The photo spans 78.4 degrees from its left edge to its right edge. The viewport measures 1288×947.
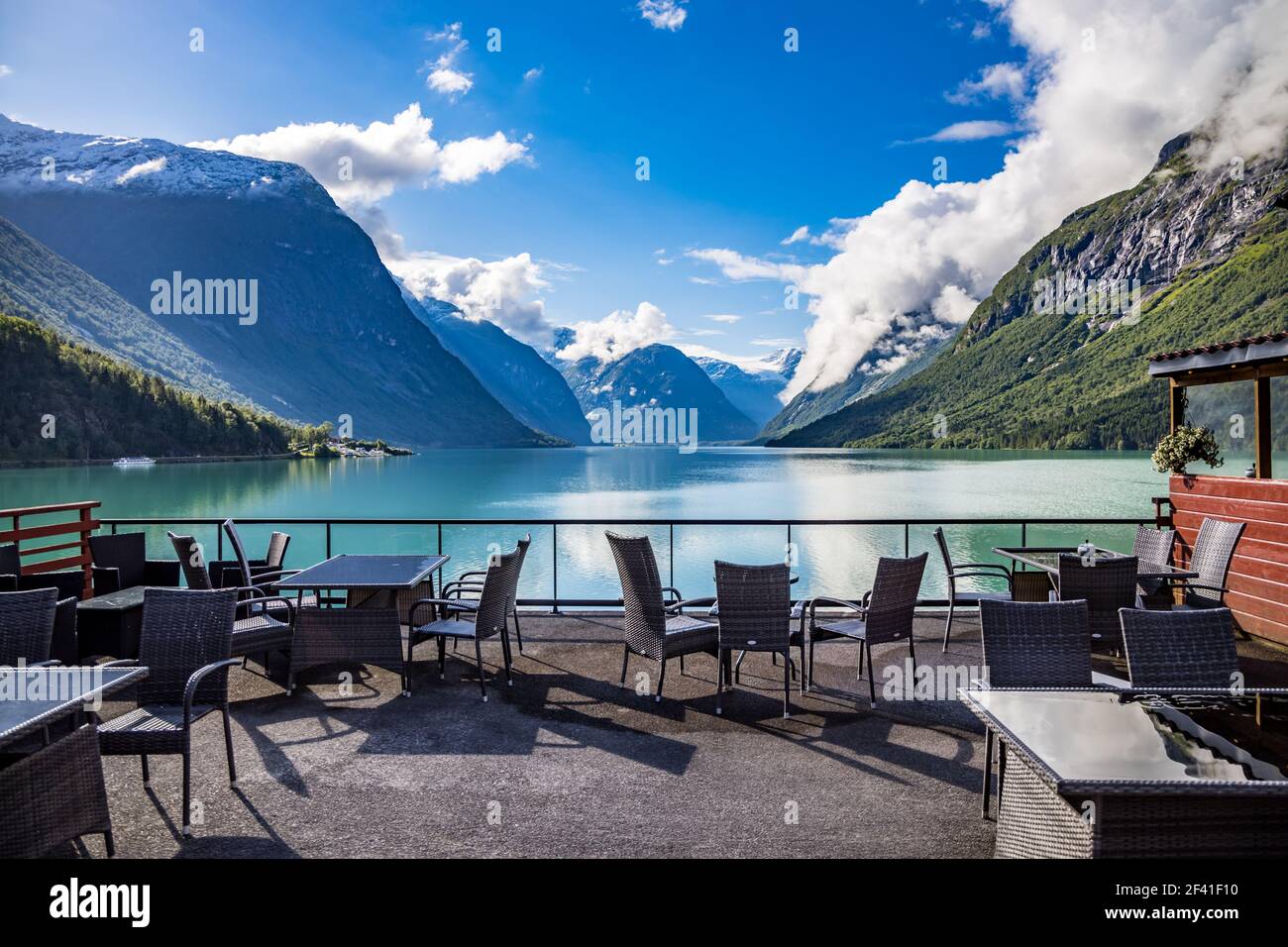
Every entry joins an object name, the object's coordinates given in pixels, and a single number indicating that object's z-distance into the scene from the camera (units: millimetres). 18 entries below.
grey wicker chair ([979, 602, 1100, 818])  3152
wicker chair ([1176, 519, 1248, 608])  5789
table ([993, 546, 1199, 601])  5746
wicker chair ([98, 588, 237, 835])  3508
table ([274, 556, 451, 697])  4906
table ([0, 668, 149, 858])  2438
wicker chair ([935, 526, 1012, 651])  6090
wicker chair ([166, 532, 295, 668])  4793
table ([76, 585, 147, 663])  5539
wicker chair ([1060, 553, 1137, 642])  5066
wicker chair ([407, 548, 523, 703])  4852
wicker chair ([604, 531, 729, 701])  4773
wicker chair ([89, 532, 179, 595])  6262
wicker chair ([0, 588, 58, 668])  3543
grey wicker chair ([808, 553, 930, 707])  4777
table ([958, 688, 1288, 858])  2012
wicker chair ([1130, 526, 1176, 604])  6316
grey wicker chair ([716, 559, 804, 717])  4664
